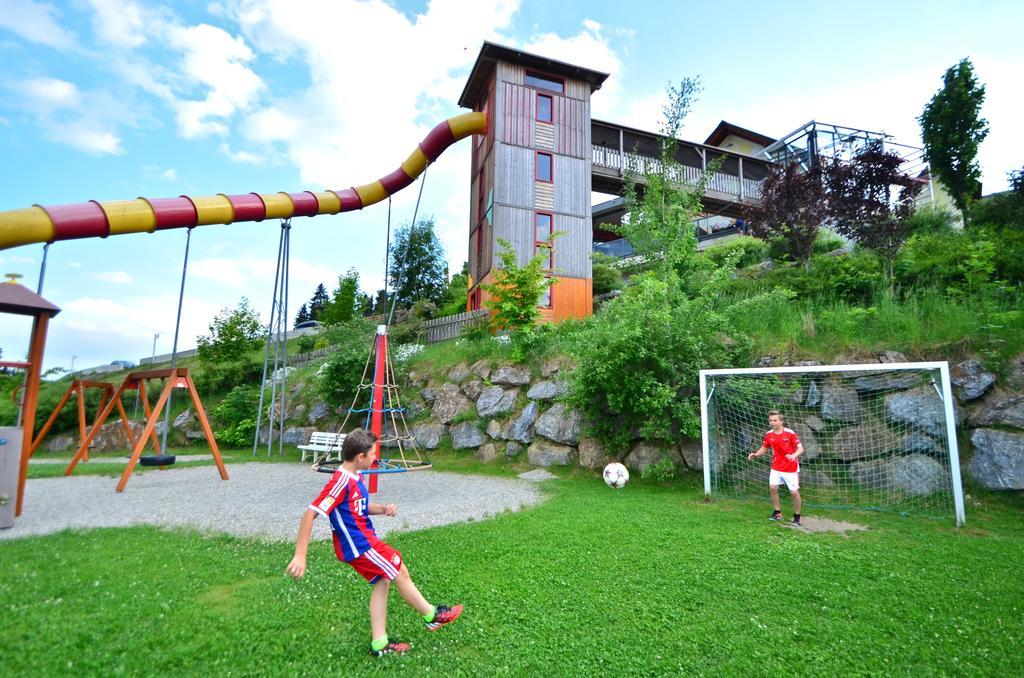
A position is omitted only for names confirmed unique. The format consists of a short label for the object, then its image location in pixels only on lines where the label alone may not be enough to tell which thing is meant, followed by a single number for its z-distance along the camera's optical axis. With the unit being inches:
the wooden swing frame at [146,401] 359.9
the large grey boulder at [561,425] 441.4
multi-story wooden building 759.1
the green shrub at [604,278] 889.9
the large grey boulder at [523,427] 472.7
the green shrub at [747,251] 773.3
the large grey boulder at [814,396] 362.6
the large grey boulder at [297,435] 639.1
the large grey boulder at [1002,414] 297.7
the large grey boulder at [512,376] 514.0
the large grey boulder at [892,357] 354.6
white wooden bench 518.8
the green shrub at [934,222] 653.9
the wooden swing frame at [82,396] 469.4
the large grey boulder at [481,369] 549.0
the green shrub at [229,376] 817.5
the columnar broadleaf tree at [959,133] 637.3
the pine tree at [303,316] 2498.8
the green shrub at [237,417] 669.3
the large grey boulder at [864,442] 329.1
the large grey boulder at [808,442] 348.8
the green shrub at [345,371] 581.6
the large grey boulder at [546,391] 475.8
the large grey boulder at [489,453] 484.9
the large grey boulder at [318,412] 657.0
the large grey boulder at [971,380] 315.9
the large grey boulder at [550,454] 435.8
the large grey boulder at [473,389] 540.7
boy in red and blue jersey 125.5
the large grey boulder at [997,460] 286.0
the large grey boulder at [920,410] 314.3
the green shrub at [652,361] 361.1
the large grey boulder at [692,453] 366.9
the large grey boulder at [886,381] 332.5
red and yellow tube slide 384.8
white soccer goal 304.7
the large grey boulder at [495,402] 507.5
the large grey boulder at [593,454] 408.8
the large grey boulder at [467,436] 508.7
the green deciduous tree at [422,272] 1178.0
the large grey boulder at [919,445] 312.0
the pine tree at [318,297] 2527.1
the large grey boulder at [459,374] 567.2
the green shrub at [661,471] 355.3
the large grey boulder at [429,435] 537.3
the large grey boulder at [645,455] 375.9
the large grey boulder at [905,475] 303.1
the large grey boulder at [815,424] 354.6
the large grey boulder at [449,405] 543.8
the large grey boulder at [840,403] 348.8
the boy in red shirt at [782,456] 265.7
